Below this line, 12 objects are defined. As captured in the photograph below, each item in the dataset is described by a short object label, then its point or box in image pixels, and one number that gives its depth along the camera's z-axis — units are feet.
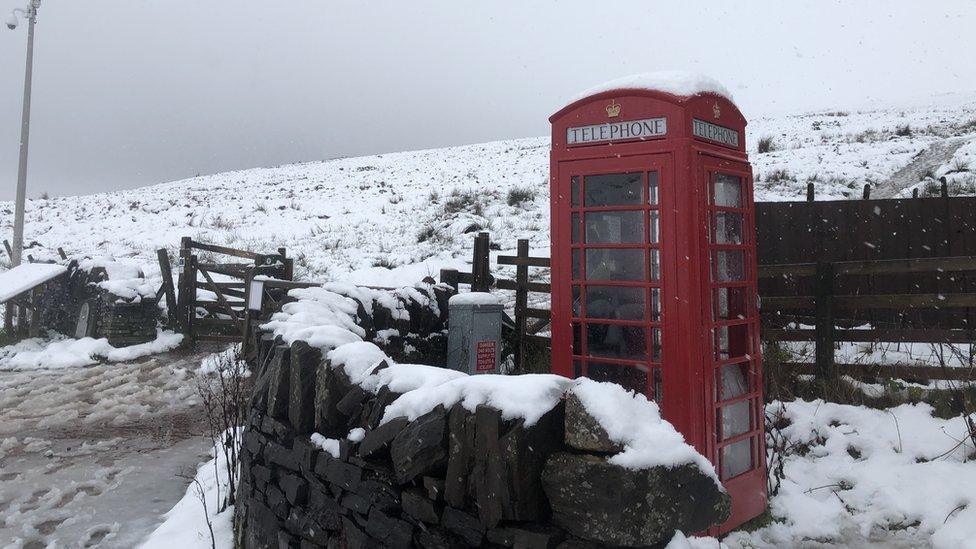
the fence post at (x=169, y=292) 36.88
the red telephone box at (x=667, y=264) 12.26
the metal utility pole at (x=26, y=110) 46.48
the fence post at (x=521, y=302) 21.12
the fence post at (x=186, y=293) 36.63
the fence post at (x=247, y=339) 26.89
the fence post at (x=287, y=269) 35.47
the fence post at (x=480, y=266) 21.88
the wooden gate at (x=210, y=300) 35.68
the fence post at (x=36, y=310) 38.93
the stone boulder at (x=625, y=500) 7.11
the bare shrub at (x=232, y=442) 16.20
